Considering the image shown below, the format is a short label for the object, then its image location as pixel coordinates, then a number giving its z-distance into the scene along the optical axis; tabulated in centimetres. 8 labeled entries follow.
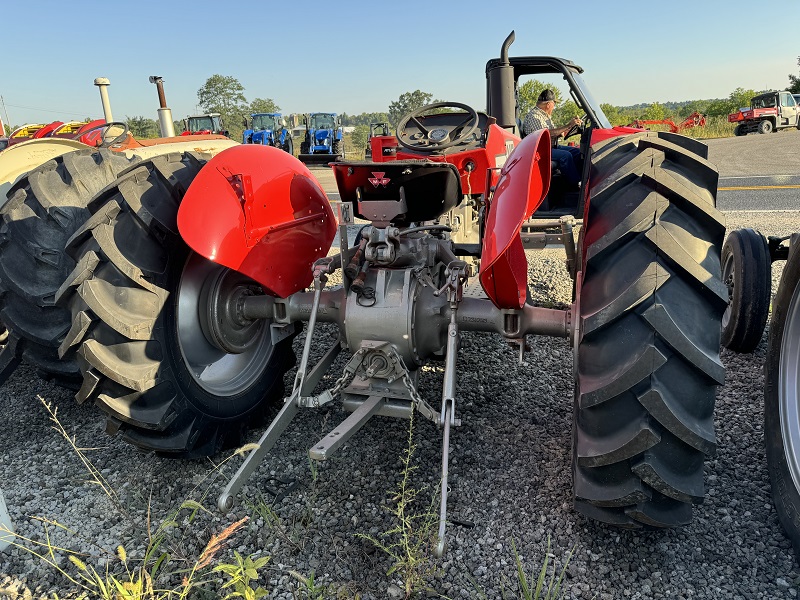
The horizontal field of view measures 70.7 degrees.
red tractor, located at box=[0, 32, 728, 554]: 181
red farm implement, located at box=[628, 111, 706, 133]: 2942
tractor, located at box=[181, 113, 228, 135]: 2036
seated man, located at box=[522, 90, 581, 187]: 515
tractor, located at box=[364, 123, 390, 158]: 1412
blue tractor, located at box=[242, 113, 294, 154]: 2244
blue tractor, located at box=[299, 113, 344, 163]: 2391
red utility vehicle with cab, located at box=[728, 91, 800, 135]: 2886
